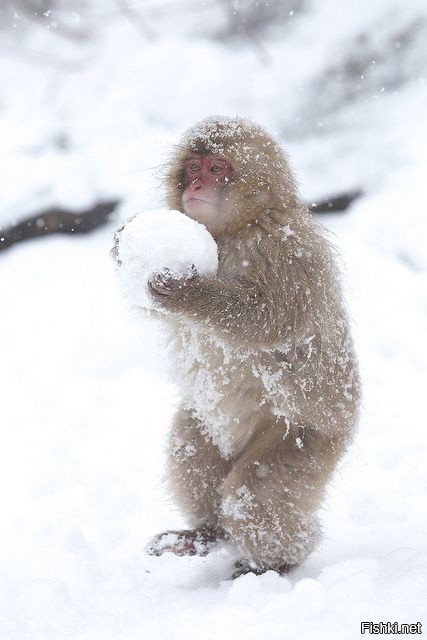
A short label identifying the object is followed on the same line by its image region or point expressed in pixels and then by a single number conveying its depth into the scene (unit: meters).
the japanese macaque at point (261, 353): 6.04
